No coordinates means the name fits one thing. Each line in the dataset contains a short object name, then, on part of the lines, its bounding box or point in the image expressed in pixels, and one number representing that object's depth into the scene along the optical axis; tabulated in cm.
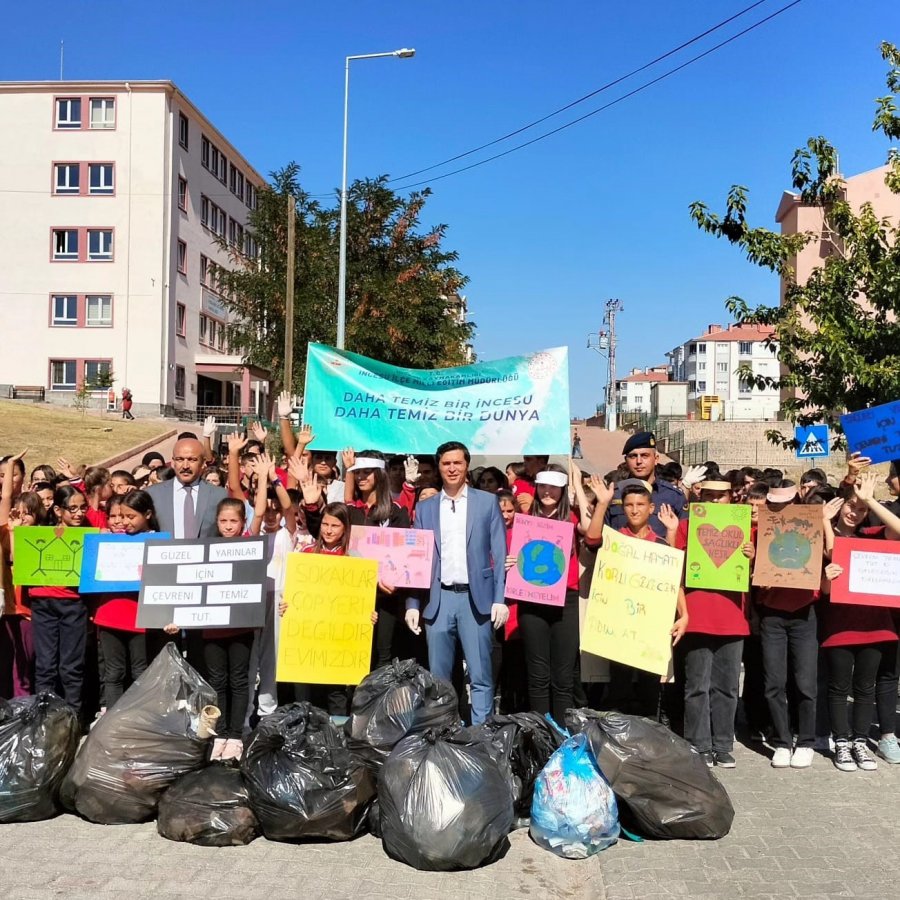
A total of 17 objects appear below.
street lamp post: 2144
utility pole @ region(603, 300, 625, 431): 6700
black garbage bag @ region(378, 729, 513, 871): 467
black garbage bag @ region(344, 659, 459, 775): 539
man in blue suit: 622
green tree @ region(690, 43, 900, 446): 991
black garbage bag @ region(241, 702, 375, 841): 491
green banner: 846
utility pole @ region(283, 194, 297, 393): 2323
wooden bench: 4478
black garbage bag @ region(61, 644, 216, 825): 518
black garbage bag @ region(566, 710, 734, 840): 507
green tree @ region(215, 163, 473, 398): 2447
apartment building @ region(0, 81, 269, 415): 4588
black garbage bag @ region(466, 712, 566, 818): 522
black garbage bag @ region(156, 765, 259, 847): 497
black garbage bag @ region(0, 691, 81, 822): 516
